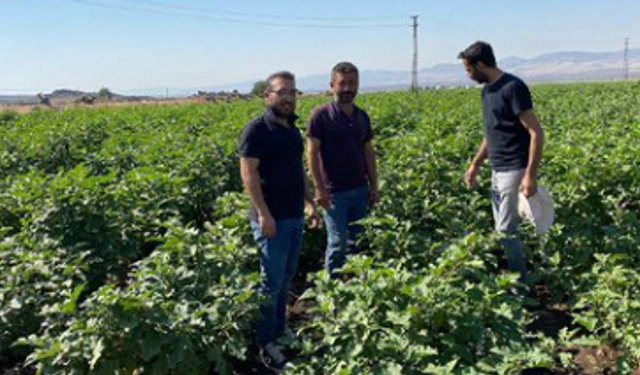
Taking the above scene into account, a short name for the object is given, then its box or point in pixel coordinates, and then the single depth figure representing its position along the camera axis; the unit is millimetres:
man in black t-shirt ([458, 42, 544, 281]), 4246
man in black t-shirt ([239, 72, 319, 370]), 3713
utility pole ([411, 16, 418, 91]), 61344
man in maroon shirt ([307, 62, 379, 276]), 4574
